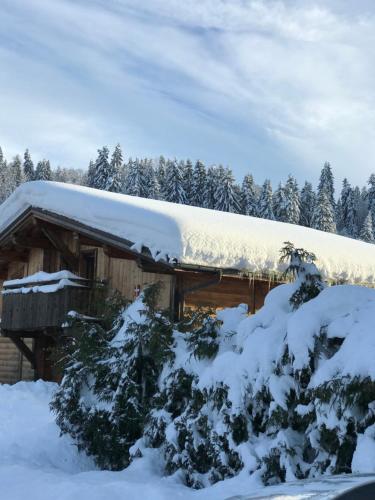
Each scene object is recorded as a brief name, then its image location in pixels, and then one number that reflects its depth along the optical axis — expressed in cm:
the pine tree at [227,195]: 7912
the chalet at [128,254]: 1506
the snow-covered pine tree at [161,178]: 8588
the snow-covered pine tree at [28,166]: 12294
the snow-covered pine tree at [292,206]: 8094
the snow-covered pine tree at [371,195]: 9374
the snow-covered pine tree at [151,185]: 8450
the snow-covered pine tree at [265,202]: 8099
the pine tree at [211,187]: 8319
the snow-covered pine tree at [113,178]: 8578
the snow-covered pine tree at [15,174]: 11775
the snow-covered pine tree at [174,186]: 8247
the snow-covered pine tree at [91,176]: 9062
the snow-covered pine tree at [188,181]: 8581
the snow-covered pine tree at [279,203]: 8100
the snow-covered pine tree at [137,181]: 8419
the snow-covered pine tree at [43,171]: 11206
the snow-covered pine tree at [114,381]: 830
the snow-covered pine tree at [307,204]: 8844
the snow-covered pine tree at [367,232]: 8069
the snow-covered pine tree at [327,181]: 10141
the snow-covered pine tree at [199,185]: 8512
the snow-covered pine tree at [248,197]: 8194
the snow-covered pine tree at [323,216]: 7825
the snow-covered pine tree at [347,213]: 10050
